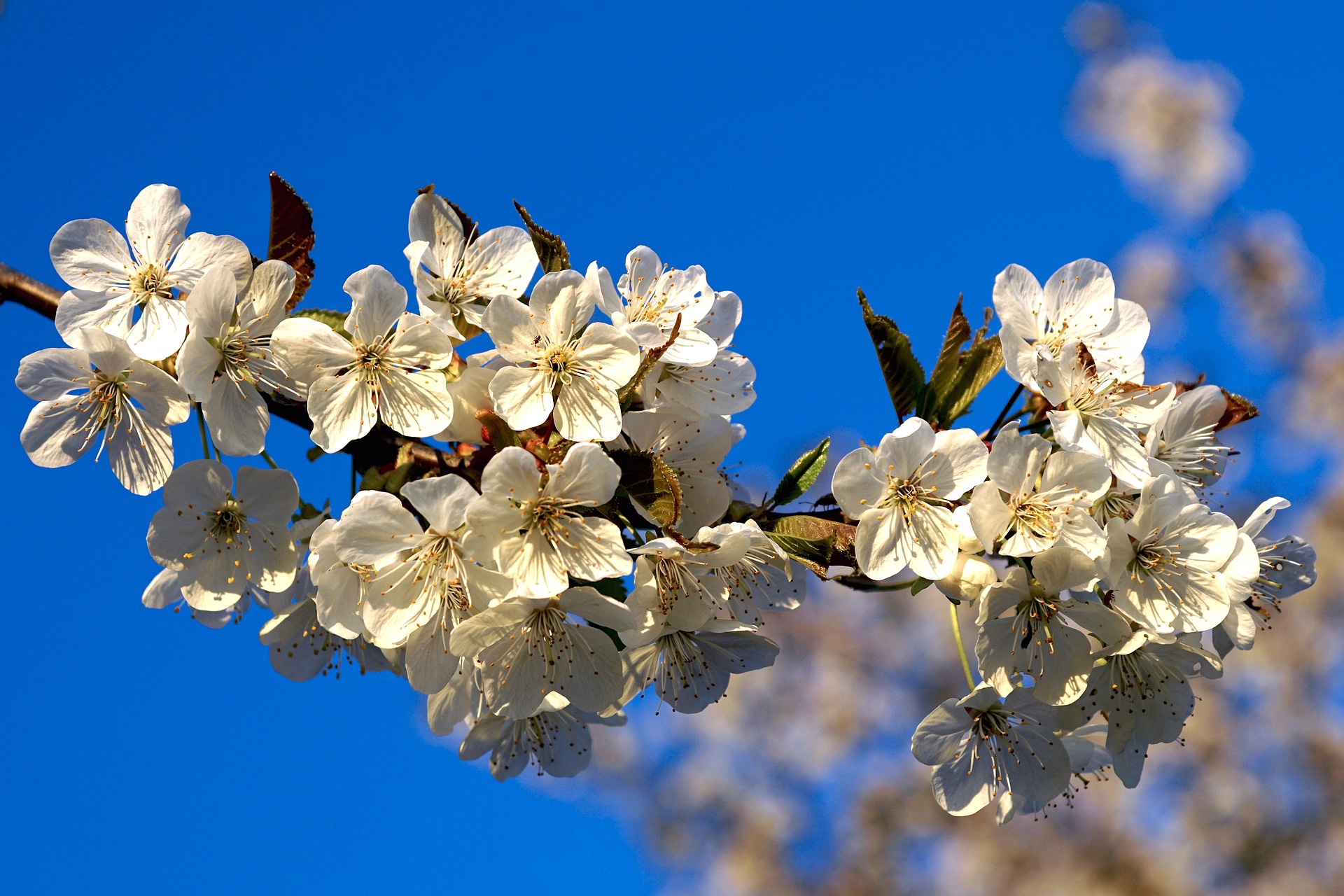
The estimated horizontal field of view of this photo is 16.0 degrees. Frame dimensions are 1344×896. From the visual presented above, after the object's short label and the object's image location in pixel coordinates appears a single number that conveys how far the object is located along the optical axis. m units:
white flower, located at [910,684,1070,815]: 0.92
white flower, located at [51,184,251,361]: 0.89
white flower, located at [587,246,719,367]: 0.90
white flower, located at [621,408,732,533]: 0.89
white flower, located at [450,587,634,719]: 0.88
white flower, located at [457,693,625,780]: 0.94
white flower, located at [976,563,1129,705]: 0.90
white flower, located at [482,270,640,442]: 0.88
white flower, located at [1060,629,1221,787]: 0.91
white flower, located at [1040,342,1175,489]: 0.90
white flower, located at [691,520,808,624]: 0.88
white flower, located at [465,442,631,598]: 0.87
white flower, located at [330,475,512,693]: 0.87
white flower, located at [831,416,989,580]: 0.89
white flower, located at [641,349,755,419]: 0.89
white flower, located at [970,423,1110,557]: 0.89
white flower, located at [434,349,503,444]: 0.88
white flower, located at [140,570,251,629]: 0.93
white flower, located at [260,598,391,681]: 0.93
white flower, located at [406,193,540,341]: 0.90
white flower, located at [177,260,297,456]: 0.88
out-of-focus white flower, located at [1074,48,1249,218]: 8.83
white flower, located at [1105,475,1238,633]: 0.90
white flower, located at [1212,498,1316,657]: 0.91
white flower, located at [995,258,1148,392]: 0.92
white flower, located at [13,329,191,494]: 0.88
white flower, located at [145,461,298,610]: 0.90
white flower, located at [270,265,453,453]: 0.88
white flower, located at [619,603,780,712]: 0.90
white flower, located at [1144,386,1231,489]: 0.91
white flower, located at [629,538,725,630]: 0.88
